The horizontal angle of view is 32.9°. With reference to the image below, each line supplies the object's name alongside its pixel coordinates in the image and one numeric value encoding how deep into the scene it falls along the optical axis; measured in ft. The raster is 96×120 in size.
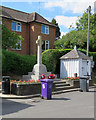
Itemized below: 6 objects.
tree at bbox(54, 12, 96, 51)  92.79
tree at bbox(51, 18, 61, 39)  153.64
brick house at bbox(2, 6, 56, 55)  80.44
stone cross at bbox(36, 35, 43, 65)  47.57
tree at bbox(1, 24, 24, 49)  43.70
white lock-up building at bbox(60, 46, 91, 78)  56.75
